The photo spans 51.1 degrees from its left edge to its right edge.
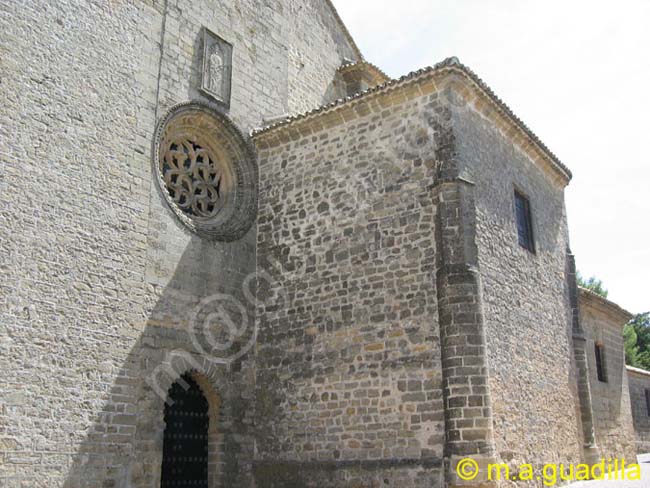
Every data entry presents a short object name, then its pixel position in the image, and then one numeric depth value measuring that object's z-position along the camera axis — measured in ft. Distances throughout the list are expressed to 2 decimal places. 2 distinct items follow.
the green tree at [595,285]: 119.48
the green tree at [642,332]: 119.96
